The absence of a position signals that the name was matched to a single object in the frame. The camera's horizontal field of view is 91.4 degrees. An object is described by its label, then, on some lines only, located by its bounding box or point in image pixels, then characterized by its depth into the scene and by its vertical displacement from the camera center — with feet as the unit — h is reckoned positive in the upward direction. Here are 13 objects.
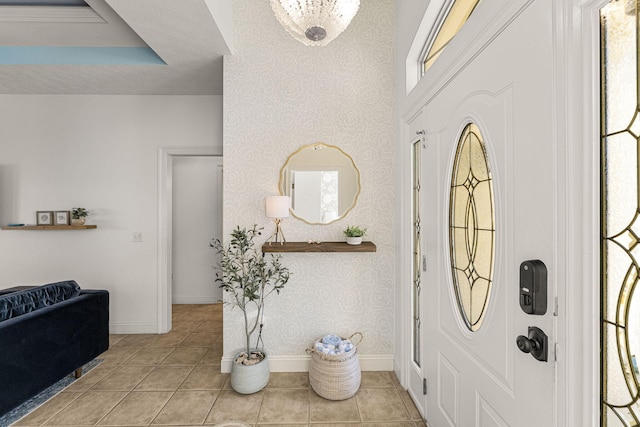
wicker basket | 7.16 -3.82
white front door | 3.12 -0.24
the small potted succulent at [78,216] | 11.05 -0.12
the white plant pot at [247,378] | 7.36 -3.94
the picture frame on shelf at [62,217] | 11.26 -0.18
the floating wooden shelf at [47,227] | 10.98 -0.51
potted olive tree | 7.43 -2.01
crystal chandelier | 4.59 +2.95
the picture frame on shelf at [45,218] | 11.28 -0.19
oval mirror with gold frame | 8.57 +0.80
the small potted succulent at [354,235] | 8.07 -0.61
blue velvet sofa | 6.03 -2.74
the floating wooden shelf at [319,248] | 7.88 -0.92
